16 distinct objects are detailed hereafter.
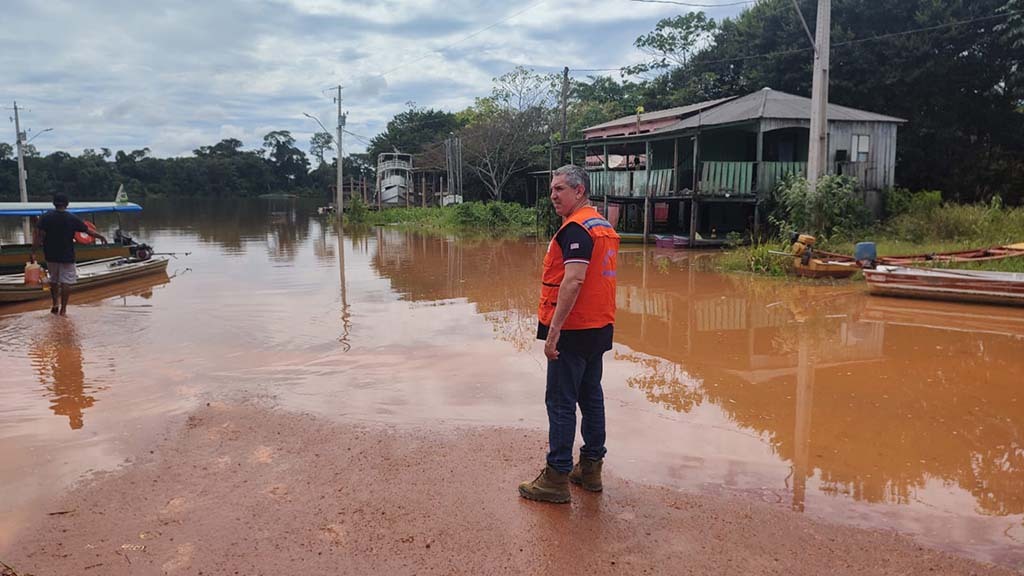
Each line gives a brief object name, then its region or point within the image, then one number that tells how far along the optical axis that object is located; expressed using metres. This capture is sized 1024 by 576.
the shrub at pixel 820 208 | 15.35
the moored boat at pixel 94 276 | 12.14
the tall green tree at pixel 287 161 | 96.44
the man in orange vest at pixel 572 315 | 3.72
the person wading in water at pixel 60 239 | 10.09
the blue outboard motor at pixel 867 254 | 12.04
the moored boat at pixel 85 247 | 14.82
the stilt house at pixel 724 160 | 20.22
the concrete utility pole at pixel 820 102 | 14.72
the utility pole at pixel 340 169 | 42.19
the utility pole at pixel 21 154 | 32.03
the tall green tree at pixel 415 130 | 59.41
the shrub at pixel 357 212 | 41.53
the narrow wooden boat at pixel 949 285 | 9.99
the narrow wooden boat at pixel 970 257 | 11.81
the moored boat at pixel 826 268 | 12.82
